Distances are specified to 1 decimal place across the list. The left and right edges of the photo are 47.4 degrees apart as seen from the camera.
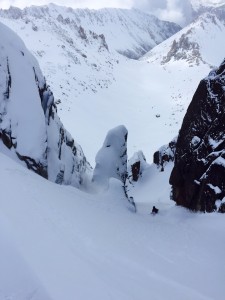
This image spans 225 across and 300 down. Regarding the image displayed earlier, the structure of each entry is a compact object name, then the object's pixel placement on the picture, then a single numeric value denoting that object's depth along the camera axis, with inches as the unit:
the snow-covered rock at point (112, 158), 658.5
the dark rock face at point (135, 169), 916.7
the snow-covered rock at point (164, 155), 884.4
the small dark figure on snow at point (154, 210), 491.2
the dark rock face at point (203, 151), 414.0
